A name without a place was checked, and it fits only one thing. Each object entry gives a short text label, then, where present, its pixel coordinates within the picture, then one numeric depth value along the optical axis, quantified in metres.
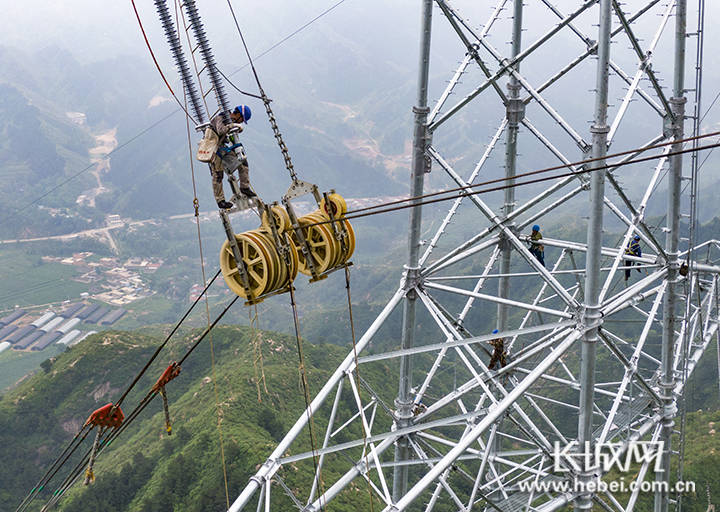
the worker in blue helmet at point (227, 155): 9.28
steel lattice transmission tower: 8.94
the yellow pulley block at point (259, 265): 8.88
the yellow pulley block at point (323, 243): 9.80
